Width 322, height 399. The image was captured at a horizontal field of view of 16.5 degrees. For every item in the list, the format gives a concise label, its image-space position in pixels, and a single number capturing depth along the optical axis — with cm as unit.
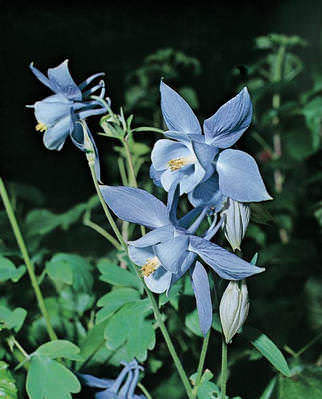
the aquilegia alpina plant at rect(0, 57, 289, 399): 44
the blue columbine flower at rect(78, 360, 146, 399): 51
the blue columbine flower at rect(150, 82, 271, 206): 43
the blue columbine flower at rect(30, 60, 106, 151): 48
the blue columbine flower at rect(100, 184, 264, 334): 43
